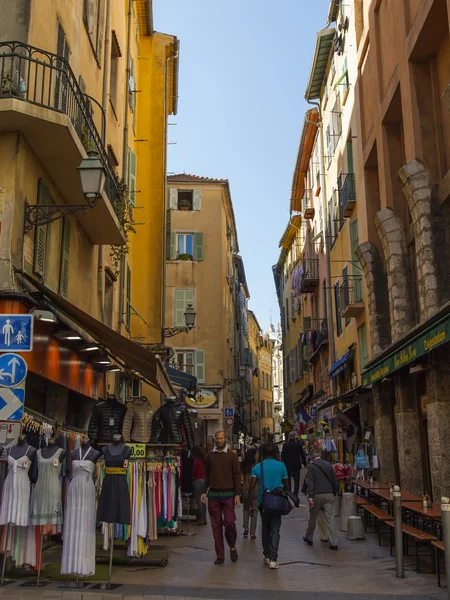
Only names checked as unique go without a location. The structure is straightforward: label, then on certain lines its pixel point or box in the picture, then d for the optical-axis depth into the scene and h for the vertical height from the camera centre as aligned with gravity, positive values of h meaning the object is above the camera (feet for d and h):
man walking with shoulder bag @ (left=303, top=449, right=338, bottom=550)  36.78 -1.24
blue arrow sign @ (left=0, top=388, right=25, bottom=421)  24.85 +2.20
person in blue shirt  29.84 -0.92
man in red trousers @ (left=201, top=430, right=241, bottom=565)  31.13 -1.23
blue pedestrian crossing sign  26.37 +5.06
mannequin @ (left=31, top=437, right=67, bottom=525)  25.98 -0.76
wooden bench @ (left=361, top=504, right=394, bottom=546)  33.98 -2.51
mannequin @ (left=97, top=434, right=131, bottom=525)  26.61 -0.84
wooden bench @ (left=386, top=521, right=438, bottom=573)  26.66 -2.77
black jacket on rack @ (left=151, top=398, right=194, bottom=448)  38.17 +2.38
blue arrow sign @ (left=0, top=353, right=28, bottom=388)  25.39 +3.54
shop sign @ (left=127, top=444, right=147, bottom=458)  30.50 +0.75
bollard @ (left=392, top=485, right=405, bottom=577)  26.50 -2.60
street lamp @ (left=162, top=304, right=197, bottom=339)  70.70 +14.37
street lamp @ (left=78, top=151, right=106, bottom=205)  30.91 +12.70
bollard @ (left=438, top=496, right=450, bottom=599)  20.67 -1.87
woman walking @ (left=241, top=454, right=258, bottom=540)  40.65 -1.94
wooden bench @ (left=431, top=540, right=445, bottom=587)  24.19 -2.89
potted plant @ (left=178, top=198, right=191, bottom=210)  127.05 +47.11
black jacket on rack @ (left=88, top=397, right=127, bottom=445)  35.22 +2.38
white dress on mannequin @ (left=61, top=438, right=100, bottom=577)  25.22 -1.77
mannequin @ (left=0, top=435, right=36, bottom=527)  25.53 -0.63
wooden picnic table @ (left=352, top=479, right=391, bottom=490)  44.68 -1.36
